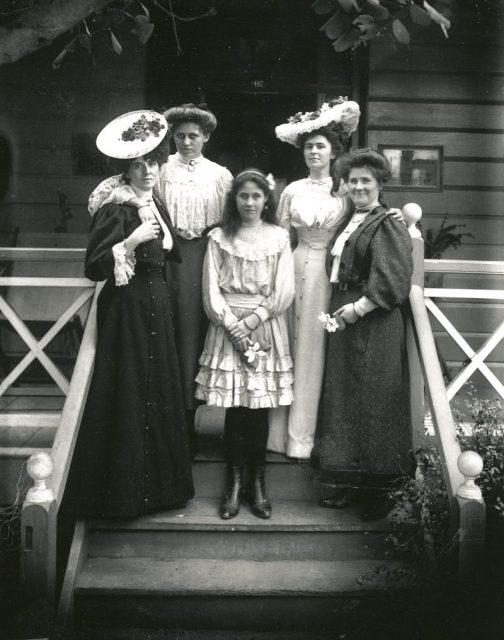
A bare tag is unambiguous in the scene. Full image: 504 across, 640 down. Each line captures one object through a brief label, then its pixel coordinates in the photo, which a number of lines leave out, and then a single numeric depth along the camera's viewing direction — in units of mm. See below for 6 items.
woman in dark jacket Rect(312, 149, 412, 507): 3627
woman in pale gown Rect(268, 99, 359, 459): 3873
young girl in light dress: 3691
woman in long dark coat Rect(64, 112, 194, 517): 3566
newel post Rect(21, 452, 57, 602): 3141
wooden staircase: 3383
